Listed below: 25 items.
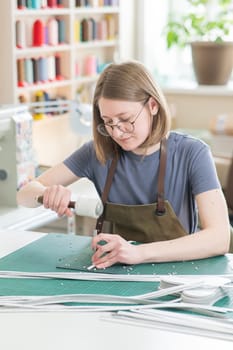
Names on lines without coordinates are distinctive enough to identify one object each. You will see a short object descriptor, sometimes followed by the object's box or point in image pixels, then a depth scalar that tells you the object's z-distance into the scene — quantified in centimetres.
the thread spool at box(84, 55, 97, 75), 418
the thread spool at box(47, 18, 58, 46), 367
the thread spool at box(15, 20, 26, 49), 339
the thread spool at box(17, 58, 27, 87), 342
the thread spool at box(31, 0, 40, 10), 346
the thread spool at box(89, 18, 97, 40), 405
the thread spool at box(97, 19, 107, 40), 416
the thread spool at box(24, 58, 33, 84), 350
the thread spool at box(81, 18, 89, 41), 400
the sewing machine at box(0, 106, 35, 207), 268
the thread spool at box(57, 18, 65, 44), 376
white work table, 141
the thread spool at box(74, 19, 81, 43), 391
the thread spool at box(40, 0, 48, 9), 355
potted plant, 440
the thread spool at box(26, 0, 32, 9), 344
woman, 192
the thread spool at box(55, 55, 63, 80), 384
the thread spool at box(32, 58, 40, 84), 358
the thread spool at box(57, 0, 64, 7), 374
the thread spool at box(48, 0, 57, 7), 364
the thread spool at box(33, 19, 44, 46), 355
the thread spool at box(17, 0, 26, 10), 338
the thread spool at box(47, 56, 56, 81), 372
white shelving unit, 330
